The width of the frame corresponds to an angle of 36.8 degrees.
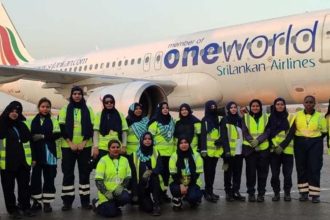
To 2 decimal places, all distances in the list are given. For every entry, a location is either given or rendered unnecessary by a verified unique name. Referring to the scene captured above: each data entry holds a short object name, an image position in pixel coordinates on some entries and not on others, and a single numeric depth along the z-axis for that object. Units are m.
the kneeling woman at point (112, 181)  6.22
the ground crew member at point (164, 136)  7.18
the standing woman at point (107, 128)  6.93
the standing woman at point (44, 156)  6.65
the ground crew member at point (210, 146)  7.32
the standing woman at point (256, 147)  7.32
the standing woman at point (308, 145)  7.18
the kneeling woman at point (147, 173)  6.58
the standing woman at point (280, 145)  7.22
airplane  12.37
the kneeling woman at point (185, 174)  6.55
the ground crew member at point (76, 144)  6.81
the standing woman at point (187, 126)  7.23
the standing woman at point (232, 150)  7.34
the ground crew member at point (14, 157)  6.27
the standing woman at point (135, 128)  7.23
